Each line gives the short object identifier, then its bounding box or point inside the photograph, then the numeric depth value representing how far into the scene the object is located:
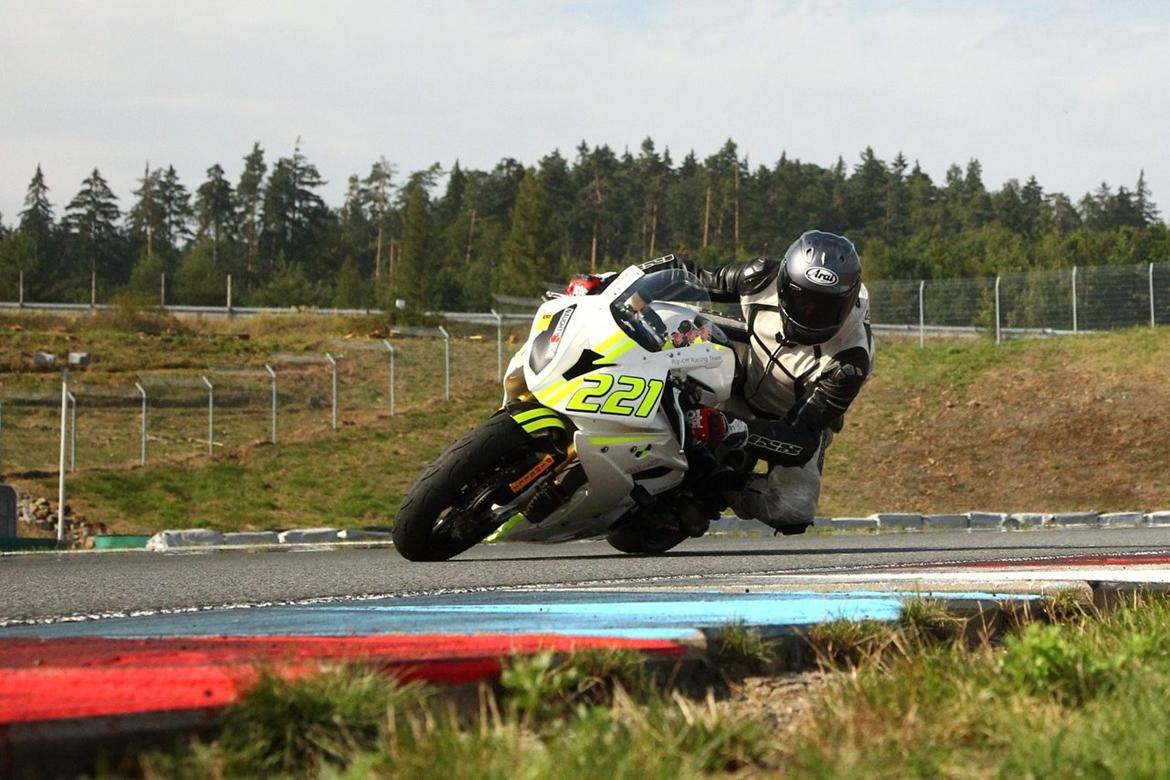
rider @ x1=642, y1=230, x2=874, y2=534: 8.73
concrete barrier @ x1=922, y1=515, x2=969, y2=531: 19.47
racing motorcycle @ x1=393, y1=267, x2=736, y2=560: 7.87
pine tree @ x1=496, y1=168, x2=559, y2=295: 91.94
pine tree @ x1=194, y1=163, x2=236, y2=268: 130.38
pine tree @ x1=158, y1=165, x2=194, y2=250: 134.38
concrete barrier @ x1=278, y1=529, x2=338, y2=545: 16.48
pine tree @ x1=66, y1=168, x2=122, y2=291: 125.25
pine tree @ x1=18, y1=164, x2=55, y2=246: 129.62
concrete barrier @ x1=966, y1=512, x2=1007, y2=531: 19.64
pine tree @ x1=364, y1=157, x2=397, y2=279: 134.12
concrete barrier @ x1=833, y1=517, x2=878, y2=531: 19.14
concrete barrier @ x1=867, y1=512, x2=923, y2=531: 19.00
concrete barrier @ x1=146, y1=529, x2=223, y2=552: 15.34
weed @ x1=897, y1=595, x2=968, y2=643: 4.51
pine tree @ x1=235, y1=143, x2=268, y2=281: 130.50
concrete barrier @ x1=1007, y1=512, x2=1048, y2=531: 19.64
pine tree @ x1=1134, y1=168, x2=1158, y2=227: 146.25
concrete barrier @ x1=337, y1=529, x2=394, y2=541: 16.72
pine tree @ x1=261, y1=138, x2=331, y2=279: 129.75
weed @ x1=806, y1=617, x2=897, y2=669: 4.10
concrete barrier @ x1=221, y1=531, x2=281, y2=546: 16.11
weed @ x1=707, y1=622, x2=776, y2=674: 3.85
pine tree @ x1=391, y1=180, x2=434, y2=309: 90.93
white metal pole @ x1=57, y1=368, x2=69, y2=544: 18.62
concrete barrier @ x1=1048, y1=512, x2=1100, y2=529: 19.81
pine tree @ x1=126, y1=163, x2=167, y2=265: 132.29
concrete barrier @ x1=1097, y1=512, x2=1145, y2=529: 19.45
